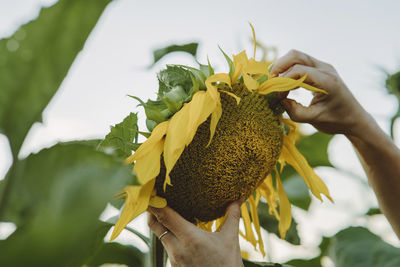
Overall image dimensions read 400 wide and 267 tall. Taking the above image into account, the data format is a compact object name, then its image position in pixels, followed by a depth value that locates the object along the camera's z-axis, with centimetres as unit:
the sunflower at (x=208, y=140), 50
